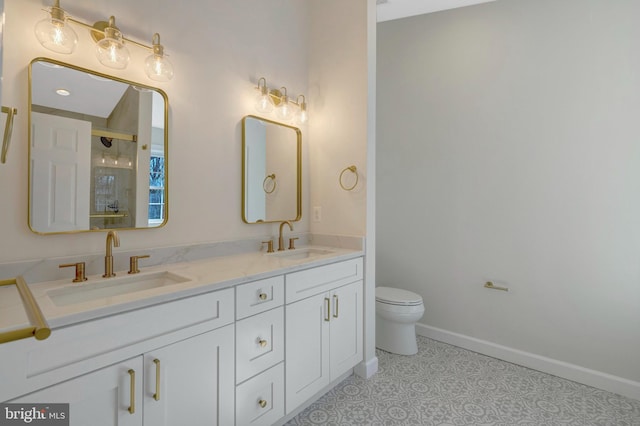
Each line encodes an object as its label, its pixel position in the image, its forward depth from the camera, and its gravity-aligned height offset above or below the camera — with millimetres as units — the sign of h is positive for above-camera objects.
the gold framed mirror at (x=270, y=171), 2125 +311
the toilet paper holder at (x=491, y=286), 2530 -576
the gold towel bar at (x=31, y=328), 714 -273
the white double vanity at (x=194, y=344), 961 -498
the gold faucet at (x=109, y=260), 1414 -211
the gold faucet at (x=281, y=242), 2234 -197
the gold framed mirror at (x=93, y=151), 1335 +290
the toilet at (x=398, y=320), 2527 -861
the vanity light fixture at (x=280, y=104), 2176 +799
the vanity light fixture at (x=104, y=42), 1303 +766
